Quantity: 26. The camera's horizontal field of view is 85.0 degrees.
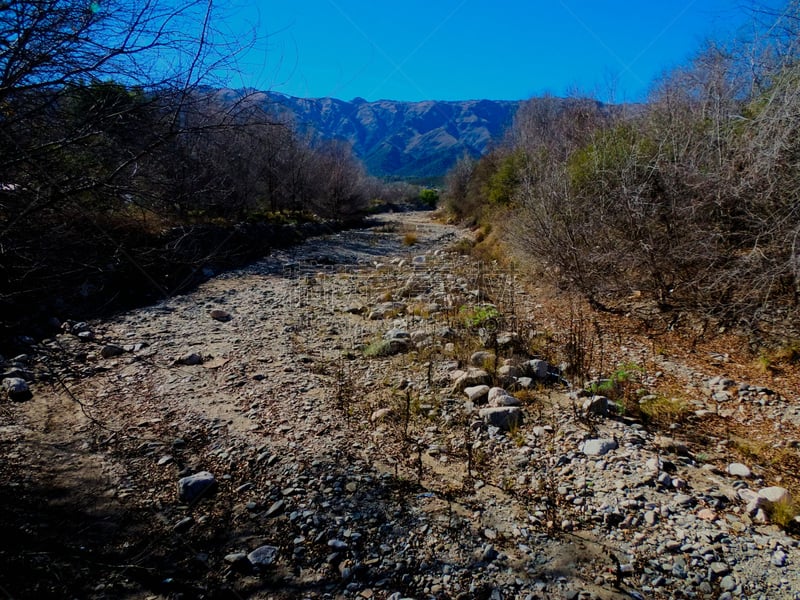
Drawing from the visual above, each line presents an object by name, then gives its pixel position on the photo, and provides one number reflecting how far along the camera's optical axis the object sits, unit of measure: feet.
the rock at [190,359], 18.74
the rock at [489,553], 8.43
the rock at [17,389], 15.07
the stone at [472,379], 15.30
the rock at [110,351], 19.56
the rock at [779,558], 7.78
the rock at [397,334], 20.44
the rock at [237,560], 8.45
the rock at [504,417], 12.80
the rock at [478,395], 14.47
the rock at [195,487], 10.39
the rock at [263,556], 8.48
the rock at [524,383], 14.94
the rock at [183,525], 9.41
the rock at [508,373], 15.30
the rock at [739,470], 10.29
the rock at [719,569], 7.72
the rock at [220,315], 25.38
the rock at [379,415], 13.76
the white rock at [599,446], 11.25
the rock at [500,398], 13.69
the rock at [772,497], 8.96
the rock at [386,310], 25.04
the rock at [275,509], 9.84
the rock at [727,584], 7.45
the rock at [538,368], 15.70
